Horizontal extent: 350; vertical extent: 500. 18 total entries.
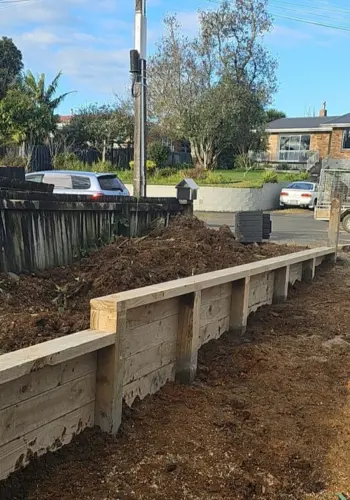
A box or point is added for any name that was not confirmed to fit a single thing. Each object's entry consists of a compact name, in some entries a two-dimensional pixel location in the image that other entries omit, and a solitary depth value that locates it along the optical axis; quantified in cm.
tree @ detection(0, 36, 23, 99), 4762
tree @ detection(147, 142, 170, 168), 3303
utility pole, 1239
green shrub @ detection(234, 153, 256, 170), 3627
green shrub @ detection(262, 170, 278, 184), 3018
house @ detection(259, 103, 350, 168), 3928
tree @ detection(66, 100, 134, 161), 3397
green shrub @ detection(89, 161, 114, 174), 3008
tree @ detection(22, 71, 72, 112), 3145
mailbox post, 873
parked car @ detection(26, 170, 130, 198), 1350
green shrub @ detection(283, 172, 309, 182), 3421
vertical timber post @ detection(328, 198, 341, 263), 1009
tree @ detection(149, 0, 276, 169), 3105
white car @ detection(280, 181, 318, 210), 2888
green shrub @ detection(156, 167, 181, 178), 3088
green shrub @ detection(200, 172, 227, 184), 2878
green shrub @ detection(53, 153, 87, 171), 2872
